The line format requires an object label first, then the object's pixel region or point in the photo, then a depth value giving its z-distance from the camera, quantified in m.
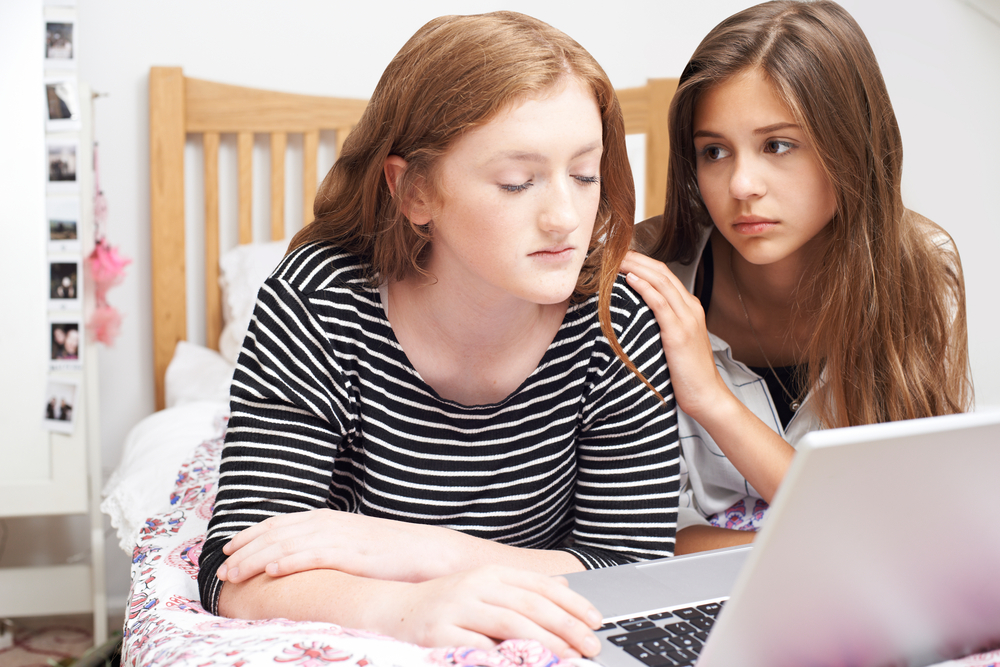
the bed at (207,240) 1.51
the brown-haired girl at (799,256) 1.04
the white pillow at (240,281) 1.98
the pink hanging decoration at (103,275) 1.88
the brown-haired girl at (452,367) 0.75
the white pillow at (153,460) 1.37
